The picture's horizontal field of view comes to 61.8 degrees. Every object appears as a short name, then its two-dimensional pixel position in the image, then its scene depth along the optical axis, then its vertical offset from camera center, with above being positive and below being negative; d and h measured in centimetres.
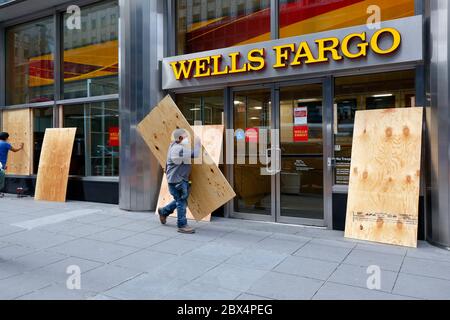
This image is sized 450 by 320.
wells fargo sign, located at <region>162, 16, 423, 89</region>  562 +166
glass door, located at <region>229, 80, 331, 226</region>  660 +1
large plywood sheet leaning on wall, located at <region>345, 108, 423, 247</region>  543 -36
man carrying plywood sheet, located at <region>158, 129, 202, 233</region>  605 -25
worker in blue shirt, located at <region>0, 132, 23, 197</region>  749 +17
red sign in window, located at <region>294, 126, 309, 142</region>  668 +35
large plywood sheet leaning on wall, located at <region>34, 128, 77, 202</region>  934 -25
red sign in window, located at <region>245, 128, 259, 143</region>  717 +37
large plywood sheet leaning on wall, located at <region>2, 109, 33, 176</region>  1041 +48
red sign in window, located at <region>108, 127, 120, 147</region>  884 +42
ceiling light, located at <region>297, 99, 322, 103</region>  661 +95
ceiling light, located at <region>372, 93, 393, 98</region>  602 +94
